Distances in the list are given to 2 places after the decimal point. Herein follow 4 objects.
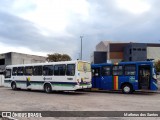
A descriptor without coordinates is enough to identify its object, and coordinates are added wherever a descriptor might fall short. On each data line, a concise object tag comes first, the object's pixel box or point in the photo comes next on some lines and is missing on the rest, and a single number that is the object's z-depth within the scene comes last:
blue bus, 22.05
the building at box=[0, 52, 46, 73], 59.25
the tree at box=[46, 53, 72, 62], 73.43
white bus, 22.22
